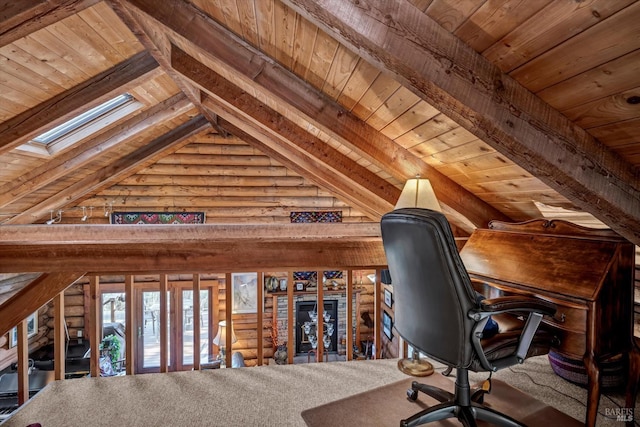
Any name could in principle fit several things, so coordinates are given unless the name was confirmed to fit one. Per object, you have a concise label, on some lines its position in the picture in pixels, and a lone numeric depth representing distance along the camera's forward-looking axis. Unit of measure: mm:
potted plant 5906
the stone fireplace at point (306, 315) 6574
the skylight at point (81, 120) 3945
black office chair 1277
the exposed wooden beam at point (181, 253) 1742
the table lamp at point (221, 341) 6015
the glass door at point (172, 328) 6688
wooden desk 1524
